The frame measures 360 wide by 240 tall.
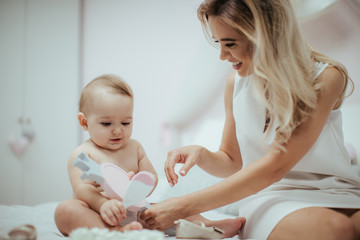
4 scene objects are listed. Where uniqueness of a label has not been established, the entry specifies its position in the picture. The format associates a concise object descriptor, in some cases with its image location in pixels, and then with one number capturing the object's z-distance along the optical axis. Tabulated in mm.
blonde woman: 965
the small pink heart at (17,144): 2832
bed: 1089
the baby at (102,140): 974
